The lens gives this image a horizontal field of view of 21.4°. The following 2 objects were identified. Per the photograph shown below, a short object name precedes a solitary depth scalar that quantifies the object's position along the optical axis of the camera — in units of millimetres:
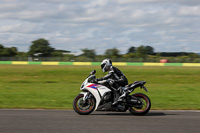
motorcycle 15837
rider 15921
